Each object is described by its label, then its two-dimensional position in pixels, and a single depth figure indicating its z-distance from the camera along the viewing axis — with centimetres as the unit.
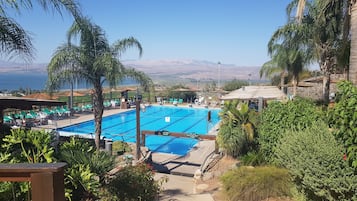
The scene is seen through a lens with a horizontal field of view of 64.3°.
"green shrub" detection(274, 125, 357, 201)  354
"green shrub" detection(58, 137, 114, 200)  380
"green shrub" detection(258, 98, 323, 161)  633
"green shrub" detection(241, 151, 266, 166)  711
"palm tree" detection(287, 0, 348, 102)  1015
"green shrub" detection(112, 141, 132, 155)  1119
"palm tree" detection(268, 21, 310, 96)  1342
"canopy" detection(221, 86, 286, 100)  1052
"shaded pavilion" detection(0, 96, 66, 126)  591
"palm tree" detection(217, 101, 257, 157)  839
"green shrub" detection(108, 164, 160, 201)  461
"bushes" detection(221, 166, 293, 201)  511
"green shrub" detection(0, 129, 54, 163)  373
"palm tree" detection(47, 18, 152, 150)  920
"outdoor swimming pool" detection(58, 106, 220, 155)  1594
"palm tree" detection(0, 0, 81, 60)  457
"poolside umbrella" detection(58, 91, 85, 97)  2826
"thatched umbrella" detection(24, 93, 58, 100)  1903
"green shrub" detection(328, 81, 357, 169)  316
